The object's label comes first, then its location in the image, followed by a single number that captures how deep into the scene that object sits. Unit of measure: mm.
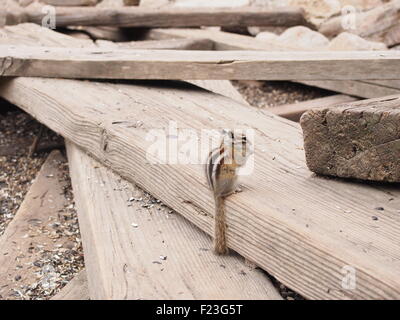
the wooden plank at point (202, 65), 2732
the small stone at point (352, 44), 3904
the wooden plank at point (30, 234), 2191
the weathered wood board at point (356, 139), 1648
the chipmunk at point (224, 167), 1568
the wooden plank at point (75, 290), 2012
